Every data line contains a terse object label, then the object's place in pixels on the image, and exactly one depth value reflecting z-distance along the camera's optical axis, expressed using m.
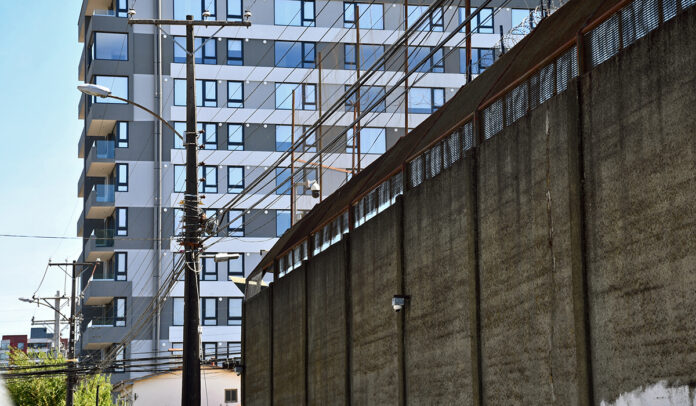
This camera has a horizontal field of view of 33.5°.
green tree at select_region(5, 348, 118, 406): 61.71
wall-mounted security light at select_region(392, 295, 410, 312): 20.75
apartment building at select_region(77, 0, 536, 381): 71.12
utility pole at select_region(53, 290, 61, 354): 77.91
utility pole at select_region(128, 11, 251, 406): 24.88
